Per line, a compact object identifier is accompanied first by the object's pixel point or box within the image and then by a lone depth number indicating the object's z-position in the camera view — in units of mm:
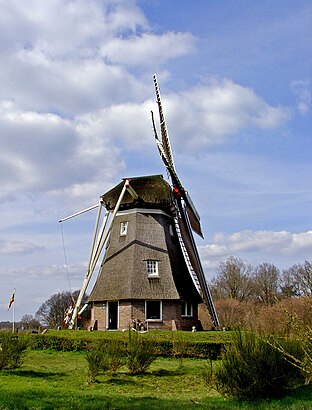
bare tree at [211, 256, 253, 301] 56719
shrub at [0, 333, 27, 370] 14016
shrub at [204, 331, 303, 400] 10672
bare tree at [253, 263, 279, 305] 56781
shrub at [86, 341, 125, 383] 13156
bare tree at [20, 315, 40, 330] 67850
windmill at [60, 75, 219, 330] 25531
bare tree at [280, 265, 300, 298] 55678
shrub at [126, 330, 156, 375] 14438
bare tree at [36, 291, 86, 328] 67688
